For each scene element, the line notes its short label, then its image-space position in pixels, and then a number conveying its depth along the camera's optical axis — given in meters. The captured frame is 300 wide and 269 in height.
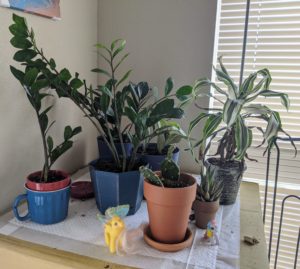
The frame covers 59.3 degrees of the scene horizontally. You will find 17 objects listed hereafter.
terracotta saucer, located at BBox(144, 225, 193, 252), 0.75
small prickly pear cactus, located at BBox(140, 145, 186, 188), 0.79
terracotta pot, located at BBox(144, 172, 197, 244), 0.73
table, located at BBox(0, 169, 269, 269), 0.70
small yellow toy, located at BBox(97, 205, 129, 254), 0.72
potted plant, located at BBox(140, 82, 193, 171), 1.00
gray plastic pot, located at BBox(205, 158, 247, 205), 1.08
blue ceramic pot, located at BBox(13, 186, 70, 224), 0.83
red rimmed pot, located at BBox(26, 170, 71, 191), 0.83
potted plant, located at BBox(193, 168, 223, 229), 0.89
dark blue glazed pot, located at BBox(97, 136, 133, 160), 1.11
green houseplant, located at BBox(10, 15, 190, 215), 0.83
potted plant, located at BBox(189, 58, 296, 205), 0.95
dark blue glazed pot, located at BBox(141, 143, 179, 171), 1.08
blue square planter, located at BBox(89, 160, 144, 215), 0.87
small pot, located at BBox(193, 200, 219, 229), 0.89
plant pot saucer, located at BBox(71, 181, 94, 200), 1.05
